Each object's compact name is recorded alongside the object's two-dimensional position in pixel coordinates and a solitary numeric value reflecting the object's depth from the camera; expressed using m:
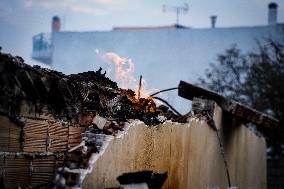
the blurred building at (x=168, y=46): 29.62
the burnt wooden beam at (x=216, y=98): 9.42
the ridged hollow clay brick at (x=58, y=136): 5.59
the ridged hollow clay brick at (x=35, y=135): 5.18
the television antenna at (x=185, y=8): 34.29
